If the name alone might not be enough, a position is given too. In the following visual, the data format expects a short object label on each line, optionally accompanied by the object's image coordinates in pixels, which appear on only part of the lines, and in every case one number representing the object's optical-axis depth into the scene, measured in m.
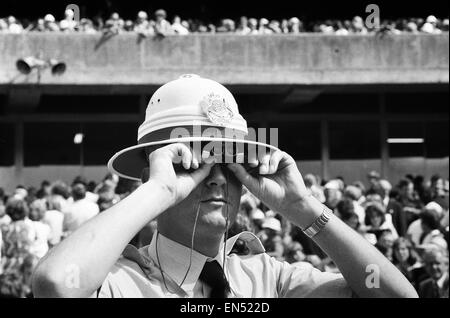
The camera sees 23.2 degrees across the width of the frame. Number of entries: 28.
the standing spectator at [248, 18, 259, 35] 19.94
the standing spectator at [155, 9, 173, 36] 18.89
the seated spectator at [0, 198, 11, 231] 11.00
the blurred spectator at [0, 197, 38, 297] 8.17
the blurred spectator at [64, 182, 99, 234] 10.68
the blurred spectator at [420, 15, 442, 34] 19.94
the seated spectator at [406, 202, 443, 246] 10.70
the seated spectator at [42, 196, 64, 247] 10.99
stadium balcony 18.66
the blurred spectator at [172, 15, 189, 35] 19.38
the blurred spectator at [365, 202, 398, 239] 10.58
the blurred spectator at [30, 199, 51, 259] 10.28
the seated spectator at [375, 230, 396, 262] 9.48
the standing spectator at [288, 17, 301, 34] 20.08
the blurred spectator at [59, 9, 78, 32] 18.97
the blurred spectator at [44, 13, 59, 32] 18.95
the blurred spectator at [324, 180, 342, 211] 11.70
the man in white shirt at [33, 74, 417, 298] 3.04
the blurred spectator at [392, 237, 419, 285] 9.37
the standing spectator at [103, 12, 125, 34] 18.72
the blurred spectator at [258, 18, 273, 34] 19.83
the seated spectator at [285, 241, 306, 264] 9.23
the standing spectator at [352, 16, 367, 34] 19.80
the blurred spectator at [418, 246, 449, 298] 8.73
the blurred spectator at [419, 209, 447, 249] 10.35
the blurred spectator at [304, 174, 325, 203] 11.68
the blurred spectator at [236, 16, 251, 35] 19.70
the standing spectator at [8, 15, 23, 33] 18.67
